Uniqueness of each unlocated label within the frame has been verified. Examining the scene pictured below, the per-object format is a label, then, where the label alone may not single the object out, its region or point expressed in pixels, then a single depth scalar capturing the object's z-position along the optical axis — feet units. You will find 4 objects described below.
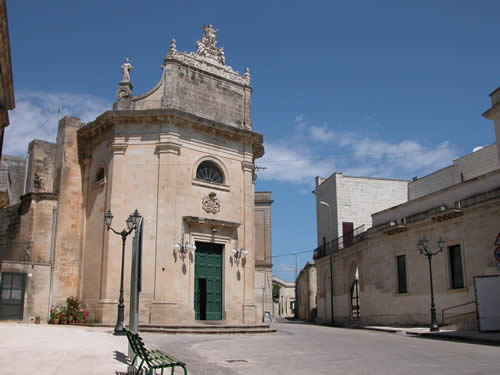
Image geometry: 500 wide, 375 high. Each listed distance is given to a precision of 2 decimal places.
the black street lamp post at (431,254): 69.62
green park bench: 23.09
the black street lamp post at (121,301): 50.78
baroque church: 74.08
